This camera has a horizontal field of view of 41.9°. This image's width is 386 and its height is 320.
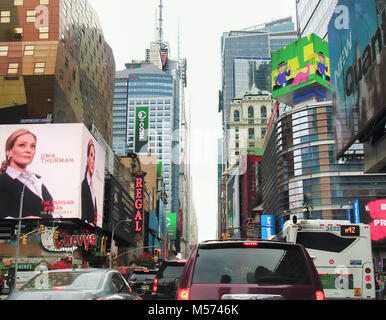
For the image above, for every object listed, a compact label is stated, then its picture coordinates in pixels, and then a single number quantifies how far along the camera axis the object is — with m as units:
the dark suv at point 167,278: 16.31
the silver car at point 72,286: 8.51
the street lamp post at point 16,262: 32.17
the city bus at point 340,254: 16.77
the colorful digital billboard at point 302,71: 95.31
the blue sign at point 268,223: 104.88
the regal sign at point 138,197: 107.06
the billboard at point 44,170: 58.62
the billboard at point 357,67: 28.97
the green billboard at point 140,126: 155.88
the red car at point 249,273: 6.87
